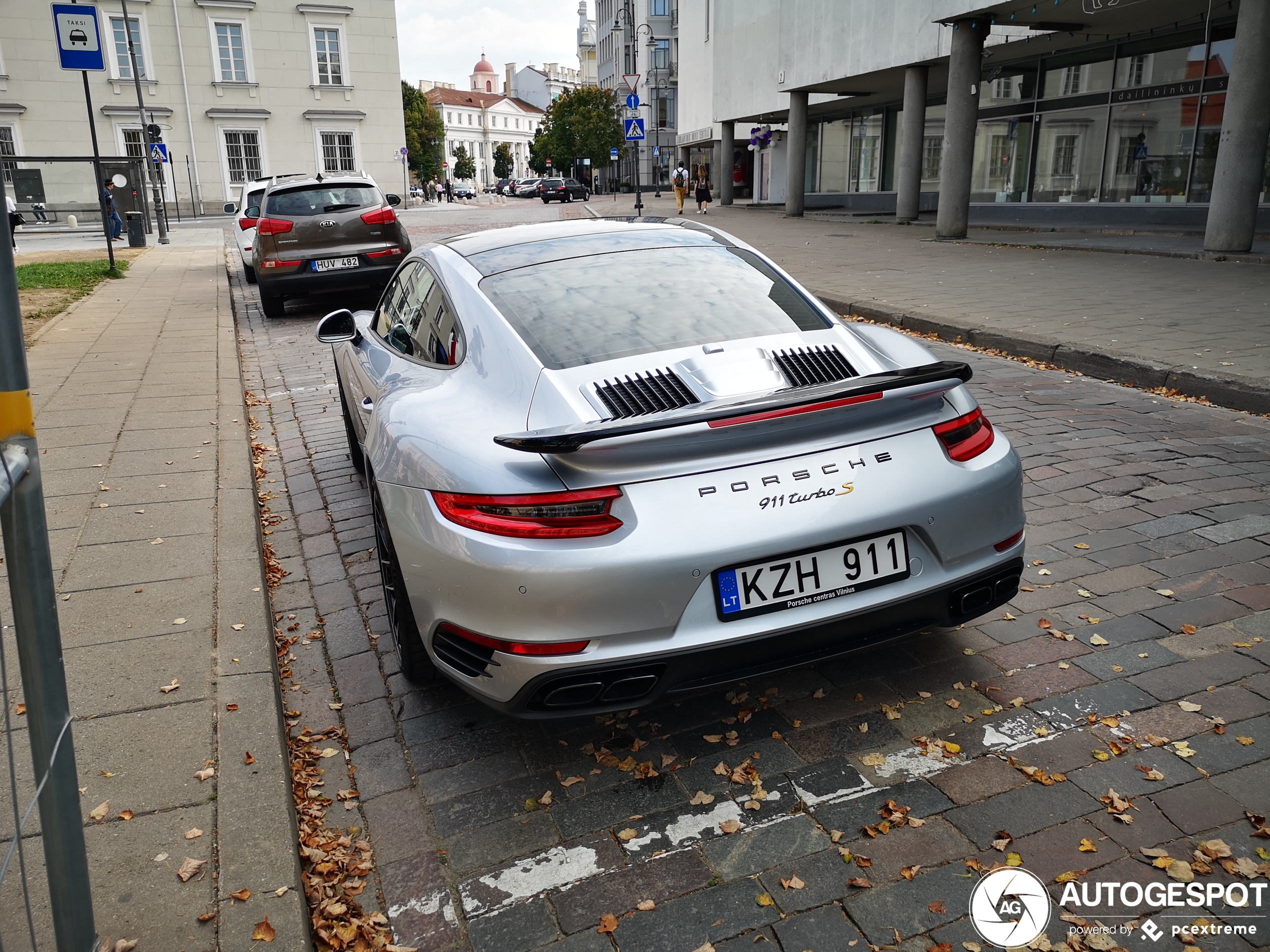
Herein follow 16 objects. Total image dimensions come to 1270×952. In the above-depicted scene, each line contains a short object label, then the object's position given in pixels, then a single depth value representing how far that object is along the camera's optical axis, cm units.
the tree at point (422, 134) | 7931
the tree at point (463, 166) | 13162
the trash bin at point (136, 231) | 2455
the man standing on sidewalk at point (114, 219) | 2493
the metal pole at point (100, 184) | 1635
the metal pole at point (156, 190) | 2717
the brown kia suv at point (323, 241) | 1247
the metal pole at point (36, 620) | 161
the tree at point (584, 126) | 8038
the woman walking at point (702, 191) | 3781
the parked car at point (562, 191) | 5869
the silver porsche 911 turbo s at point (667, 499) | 257
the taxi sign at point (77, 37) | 1220
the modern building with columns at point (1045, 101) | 1475
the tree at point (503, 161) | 15212
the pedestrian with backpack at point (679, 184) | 3884
